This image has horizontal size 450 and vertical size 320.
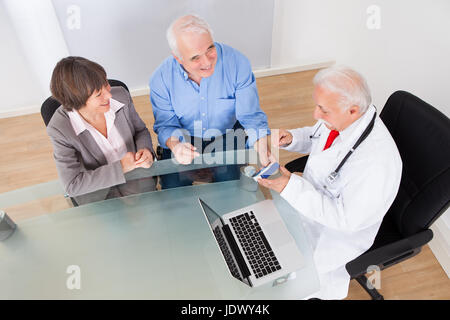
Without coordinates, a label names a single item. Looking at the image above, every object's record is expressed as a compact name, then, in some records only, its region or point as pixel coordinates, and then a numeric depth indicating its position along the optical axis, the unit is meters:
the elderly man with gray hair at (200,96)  1.62
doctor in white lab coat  1.42
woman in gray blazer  1.44
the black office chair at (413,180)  1.43
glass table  1.41
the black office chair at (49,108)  1.71
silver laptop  1.43
